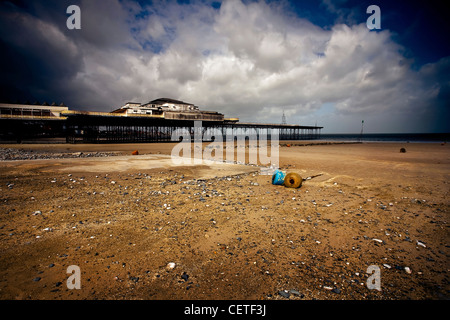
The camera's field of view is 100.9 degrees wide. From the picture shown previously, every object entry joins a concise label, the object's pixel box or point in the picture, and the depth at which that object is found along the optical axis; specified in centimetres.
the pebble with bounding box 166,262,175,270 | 307
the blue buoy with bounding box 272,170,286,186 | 809
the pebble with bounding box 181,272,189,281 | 287
